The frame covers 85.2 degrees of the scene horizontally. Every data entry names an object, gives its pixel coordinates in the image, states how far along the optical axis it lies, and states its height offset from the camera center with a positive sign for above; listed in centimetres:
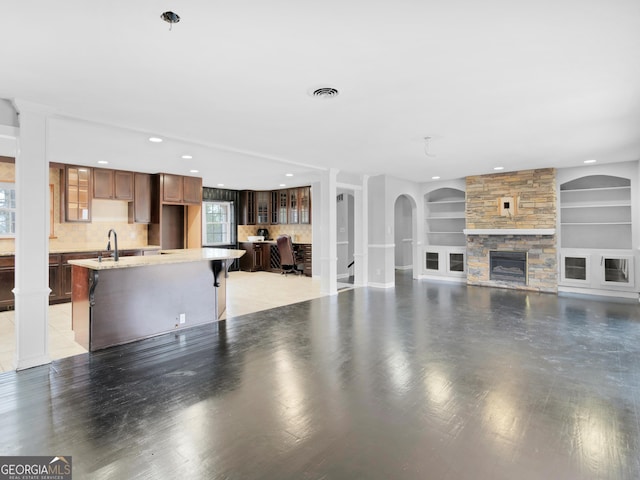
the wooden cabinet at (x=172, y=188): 723 +117
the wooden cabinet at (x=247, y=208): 1033 +105
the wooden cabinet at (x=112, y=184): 658 +117
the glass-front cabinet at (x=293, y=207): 968 +101
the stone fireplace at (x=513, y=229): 699 +25
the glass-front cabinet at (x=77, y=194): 623 +92
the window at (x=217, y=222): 980 +60
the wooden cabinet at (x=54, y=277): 533 -52
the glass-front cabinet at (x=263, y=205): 1038 +113
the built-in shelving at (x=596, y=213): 676 +56
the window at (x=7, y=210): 584 +59
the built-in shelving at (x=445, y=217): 900 +64
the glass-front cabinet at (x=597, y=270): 646 -56
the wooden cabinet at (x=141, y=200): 710 +91
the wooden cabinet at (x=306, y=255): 931 -33
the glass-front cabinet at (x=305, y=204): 942 +107
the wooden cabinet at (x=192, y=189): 755 +120
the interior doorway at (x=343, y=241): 934 +4
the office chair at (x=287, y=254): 907 -30
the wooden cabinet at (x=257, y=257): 1011 -41
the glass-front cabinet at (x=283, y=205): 998 +109
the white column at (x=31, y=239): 318 +5
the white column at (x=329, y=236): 688 +13
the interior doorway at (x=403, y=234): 1109 +25
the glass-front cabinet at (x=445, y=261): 852 -49
